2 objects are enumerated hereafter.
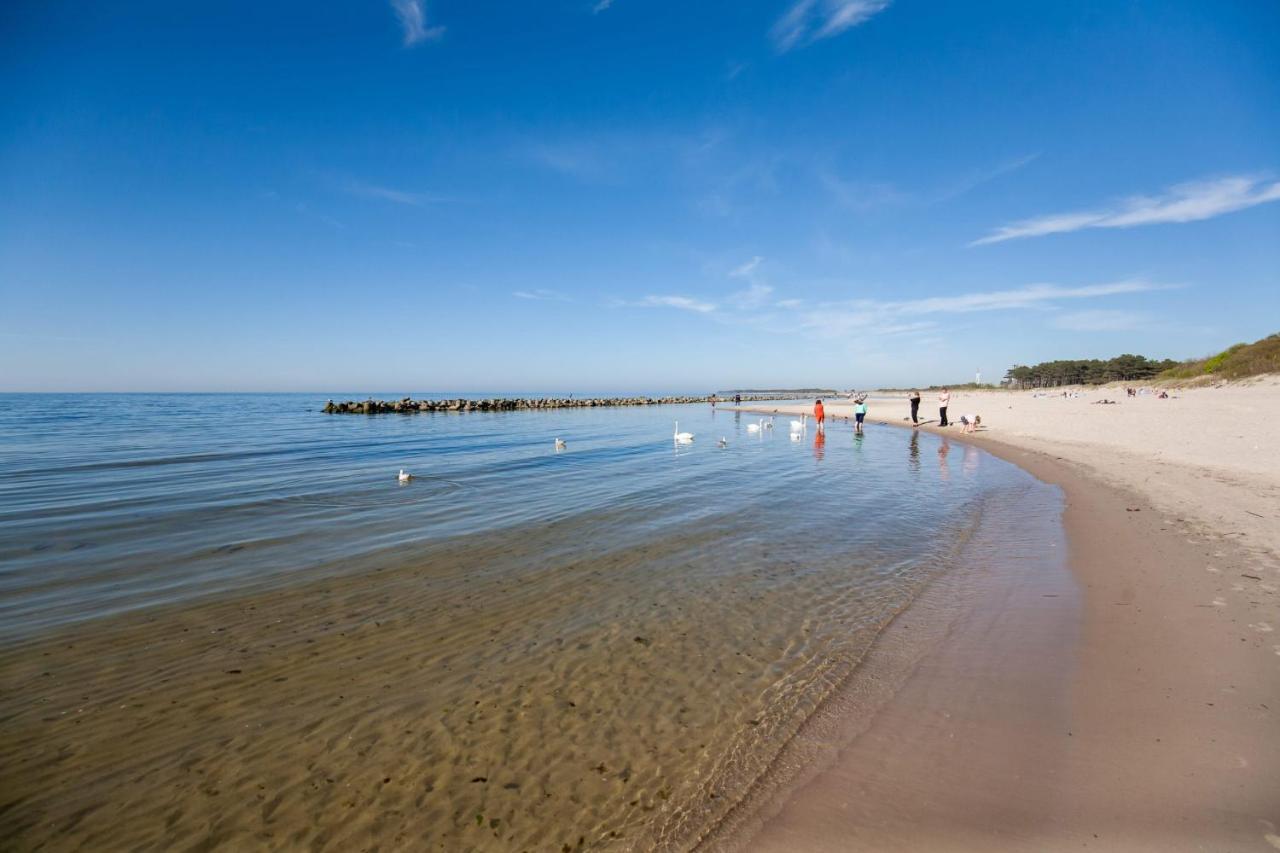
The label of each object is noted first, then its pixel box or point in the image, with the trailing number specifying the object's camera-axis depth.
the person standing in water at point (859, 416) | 38.23
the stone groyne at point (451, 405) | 67.88
